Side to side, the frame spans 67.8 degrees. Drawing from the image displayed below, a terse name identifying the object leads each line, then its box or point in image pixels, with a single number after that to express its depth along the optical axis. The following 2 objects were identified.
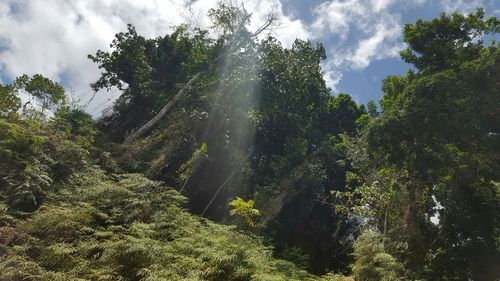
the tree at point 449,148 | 12.39
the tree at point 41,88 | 18.55
